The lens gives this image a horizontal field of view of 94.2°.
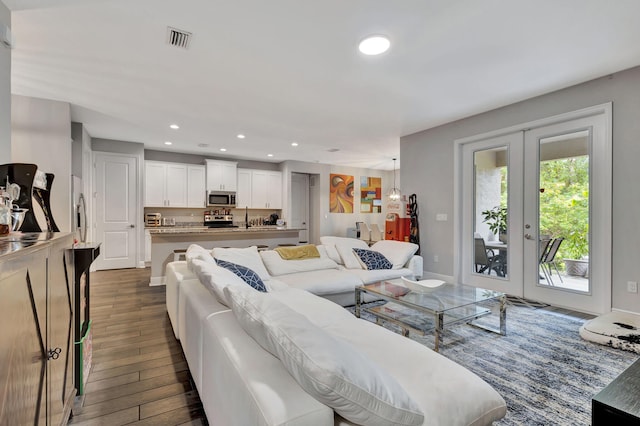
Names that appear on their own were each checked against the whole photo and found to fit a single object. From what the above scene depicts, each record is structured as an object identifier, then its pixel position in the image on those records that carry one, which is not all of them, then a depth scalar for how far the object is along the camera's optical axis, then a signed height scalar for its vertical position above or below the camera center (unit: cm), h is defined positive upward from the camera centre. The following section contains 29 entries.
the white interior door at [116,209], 590 +3
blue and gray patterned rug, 173 -114
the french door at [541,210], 333 +4
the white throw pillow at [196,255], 259 -41
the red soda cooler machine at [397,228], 545 -29
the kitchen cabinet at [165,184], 668 +61
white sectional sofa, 84 -56
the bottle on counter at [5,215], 125 -2
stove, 759 -26
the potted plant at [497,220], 424 -11
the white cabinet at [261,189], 789 +60
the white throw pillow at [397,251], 407 -55
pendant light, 725 +66
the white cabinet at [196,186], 717 +60
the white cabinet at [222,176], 732 +89
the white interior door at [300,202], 923 +30
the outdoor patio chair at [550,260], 370 -60
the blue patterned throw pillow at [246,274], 255 -56
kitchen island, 466 -49
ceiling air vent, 245 +148
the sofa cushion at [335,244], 416 -46
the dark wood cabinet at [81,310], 177 -65
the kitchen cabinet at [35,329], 81 -41
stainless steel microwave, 733 +31
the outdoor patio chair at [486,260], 428 -70
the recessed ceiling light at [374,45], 251 +146
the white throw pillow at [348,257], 397 -61
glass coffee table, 241 -79
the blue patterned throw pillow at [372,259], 390 -63
